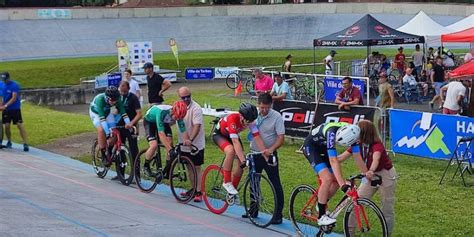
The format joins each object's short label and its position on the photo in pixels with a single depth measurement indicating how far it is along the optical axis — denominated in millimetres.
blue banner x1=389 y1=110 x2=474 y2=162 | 14565
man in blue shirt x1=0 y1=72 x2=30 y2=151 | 18375
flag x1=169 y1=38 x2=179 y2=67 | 42000
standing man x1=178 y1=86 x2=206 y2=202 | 12281
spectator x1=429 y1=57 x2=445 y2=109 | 26148
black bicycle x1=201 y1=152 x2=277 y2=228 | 10789
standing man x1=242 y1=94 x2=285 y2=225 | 10766
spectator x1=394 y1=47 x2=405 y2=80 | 30994
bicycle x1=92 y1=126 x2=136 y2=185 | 14016
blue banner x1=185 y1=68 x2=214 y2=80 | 39969
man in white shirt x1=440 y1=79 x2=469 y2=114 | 18109
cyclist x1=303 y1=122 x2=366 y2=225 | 9156
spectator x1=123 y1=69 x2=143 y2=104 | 17844
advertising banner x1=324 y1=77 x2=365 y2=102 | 23938
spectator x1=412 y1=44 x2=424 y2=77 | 31703
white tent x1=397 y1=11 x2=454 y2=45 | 31416
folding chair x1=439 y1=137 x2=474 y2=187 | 13944
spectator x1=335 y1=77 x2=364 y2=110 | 16766
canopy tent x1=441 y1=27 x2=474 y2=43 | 21352
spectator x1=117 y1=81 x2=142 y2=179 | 14164
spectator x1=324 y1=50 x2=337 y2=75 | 31938
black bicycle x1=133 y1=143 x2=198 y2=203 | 12352
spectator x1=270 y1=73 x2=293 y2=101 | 19016
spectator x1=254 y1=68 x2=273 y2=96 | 20273
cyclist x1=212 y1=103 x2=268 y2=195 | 10688
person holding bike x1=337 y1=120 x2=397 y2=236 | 9352
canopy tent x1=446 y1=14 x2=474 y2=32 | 30031
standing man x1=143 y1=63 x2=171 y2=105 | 17109
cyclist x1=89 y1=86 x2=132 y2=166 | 13907
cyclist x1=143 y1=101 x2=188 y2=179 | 12211
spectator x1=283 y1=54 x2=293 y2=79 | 30050
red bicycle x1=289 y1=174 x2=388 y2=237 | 9023
